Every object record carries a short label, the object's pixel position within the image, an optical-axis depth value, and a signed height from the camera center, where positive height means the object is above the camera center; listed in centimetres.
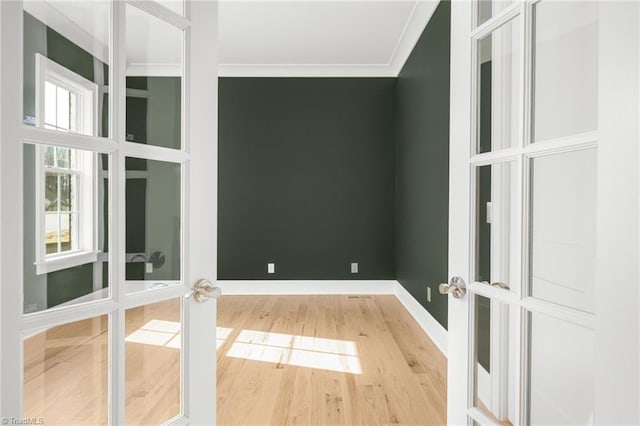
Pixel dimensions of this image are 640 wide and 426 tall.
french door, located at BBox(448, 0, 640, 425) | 68 +0
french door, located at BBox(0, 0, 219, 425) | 81 +0
